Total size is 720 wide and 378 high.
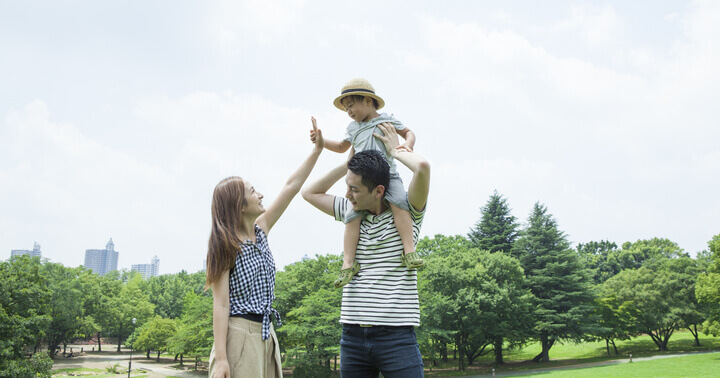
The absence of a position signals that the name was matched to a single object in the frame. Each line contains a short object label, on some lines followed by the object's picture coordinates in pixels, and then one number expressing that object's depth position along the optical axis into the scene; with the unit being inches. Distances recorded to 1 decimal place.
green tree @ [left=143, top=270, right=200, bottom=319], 1825.8
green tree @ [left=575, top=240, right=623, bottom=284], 2096.0
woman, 84.6
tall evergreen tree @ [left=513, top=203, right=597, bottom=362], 1126.4
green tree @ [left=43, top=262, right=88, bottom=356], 1346.0
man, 80.9
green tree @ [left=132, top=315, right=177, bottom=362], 1362.0
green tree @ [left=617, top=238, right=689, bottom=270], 2151.8
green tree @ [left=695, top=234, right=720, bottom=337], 917.2
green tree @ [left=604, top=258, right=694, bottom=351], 1258.6
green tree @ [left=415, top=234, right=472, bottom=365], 818.8
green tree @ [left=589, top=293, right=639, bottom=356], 1221.1
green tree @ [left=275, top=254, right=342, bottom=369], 741.9
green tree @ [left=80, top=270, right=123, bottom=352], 1563.7
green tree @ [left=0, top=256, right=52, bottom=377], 637.9
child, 86.2
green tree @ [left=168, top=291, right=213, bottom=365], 915.4
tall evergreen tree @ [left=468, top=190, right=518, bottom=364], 1330.0
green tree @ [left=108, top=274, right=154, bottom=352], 1598.2
